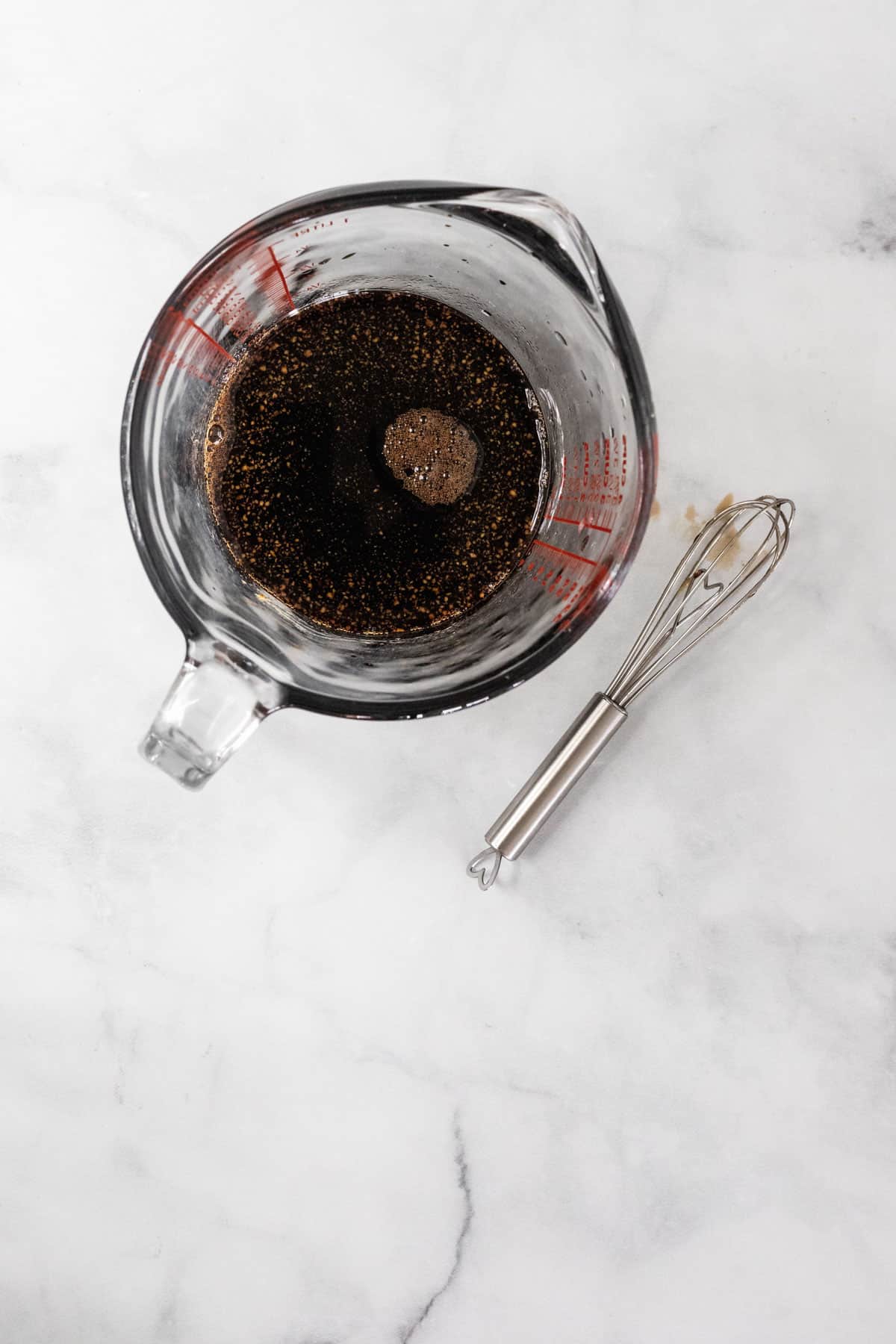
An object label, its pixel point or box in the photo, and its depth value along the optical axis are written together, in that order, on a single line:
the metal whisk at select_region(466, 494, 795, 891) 0.74
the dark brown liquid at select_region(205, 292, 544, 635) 0.71
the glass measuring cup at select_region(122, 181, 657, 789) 0.58
